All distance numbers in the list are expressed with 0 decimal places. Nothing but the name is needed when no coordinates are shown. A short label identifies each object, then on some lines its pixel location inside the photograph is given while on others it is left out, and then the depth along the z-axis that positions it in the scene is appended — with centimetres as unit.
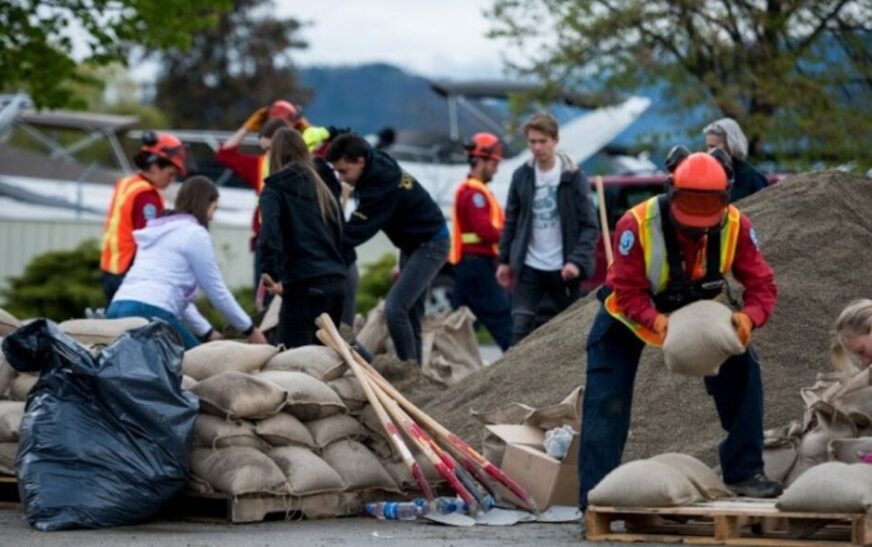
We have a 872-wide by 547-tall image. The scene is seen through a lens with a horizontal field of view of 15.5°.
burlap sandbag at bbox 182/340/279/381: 1497
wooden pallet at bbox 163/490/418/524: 1366
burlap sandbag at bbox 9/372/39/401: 1494
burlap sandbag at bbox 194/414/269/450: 1390
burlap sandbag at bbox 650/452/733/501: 1273
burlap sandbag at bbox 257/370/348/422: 1433
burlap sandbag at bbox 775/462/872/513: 1182
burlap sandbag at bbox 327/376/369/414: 1476
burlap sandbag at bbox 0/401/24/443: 1443
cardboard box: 1427
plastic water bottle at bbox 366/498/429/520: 1398
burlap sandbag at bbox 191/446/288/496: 1359
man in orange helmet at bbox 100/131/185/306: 2041
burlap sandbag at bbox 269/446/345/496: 1392
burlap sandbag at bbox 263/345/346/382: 1496
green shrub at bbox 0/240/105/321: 3639
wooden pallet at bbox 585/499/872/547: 1209
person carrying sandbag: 1257
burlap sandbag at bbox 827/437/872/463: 1314
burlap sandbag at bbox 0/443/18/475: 1448
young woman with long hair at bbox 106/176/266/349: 1716
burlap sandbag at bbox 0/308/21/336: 1573
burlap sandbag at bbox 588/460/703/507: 1236
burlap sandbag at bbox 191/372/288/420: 1394
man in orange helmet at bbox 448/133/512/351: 2331
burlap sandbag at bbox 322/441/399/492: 1427
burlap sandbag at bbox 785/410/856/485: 1356
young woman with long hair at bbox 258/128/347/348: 1719
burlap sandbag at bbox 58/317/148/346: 1555
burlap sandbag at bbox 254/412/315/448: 1408
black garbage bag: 1335
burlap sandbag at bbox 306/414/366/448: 1440
